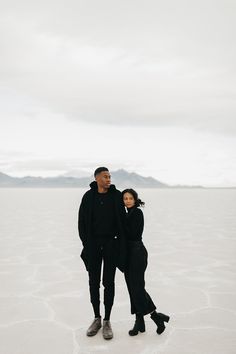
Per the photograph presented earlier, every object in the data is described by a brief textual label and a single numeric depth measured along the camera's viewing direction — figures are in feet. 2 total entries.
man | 11.36
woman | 11.15
